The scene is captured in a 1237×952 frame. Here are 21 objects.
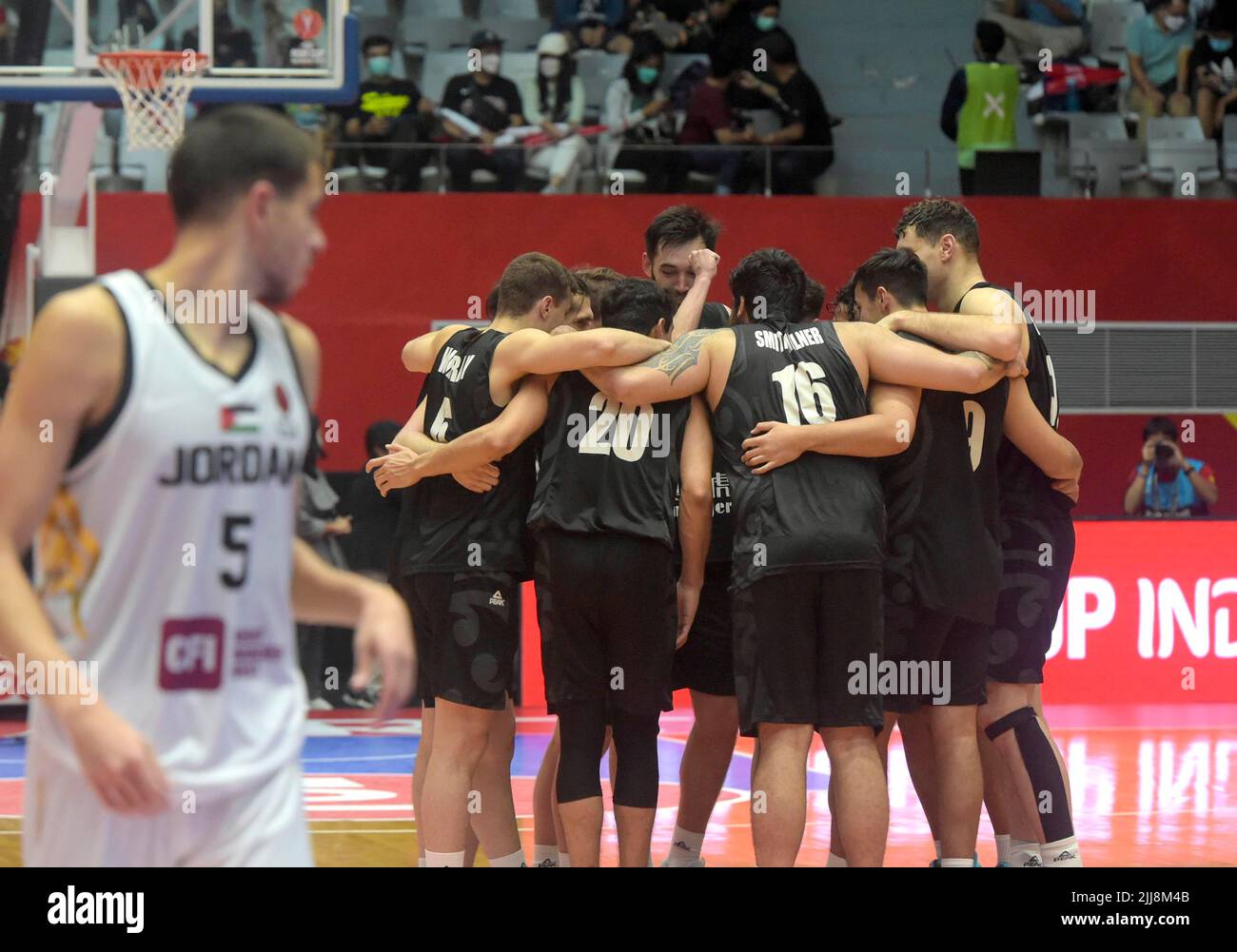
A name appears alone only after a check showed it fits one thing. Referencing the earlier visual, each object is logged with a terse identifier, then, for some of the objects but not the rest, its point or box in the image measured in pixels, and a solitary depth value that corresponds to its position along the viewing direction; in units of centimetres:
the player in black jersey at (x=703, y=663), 596
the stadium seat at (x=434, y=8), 1777
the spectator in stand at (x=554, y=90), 1598
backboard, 1031
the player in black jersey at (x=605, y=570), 543
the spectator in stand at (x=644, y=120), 1515
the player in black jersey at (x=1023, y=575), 584
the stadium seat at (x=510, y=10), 1781
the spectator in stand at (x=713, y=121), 1593
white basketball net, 1004
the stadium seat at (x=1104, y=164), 1612
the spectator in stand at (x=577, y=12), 1711
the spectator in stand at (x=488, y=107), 1527
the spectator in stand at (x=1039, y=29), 1730
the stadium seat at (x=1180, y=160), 1619
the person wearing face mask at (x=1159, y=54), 1683
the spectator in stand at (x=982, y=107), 1595
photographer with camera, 1410
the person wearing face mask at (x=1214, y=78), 1648
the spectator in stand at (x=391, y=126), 1495
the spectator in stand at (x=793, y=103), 1614
